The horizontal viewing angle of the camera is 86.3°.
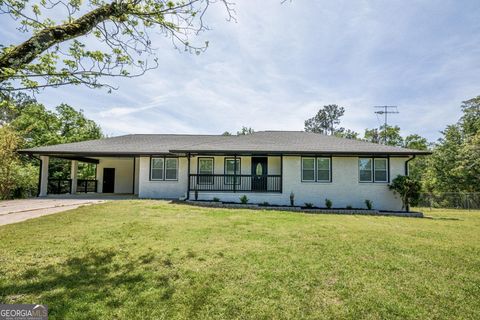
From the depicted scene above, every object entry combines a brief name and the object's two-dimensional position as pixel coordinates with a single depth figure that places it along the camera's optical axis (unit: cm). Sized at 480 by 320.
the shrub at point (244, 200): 1316
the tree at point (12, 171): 1499
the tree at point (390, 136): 3347
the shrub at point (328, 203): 1310
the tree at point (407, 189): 1218
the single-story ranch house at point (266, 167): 1336
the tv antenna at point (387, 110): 2593
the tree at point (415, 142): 3228
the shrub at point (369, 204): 1301
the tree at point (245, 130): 4009
